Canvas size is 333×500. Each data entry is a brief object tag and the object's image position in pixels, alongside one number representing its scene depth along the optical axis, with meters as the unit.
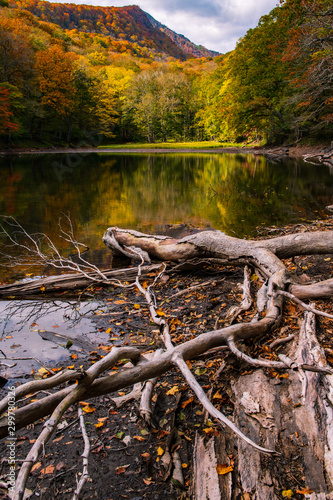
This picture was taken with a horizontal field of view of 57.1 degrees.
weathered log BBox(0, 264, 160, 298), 5.32
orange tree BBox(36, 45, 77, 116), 45.62
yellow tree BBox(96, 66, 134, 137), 58.19
